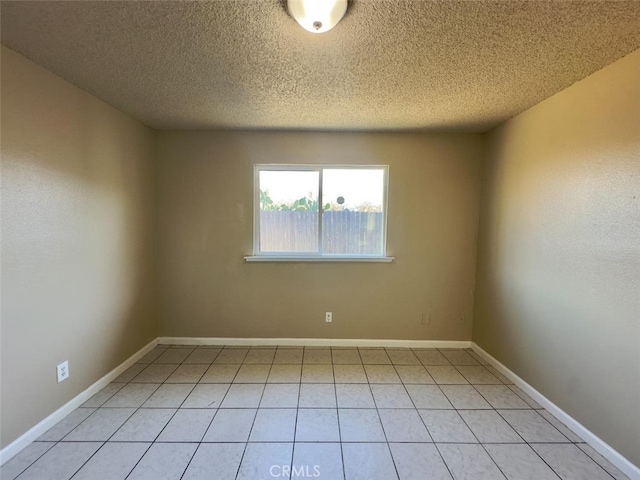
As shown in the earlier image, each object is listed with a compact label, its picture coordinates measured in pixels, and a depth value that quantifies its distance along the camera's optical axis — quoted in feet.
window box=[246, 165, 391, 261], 9.63
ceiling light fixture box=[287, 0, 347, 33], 3.84
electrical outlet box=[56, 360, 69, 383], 6.04
